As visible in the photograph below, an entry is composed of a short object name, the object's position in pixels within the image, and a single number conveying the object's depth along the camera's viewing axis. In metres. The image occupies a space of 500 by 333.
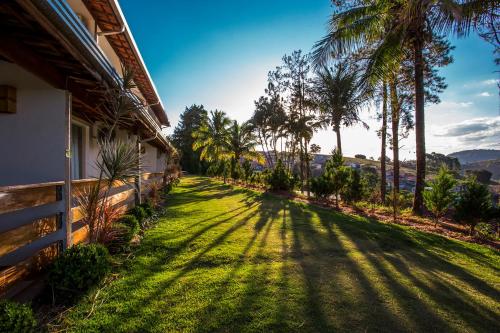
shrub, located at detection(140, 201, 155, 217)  7.75
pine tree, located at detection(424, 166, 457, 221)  8.24
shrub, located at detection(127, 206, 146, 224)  6.80
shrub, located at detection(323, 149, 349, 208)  11.95
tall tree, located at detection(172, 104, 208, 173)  48.78
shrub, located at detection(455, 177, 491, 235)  7.19
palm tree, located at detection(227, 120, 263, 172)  29.69
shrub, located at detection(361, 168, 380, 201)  13.37
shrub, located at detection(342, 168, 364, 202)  13.09
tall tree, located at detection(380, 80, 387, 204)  14.70
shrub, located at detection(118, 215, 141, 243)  5.16
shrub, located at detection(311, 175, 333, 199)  13.60
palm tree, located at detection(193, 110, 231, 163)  29.34
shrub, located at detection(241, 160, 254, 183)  26.59
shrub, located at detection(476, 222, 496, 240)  7.34
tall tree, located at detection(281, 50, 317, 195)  22.20
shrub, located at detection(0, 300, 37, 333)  2.12
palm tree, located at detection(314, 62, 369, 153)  16.33
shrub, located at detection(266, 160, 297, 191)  18.86
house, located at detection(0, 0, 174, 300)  2.74
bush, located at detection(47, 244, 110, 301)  3.05
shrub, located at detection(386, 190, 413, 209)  13.10
